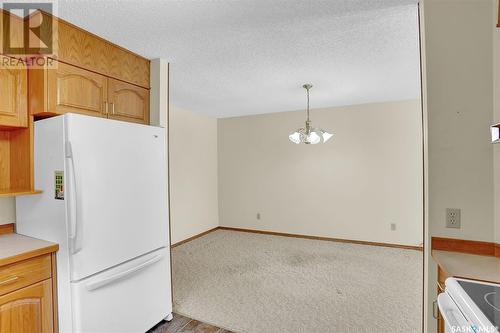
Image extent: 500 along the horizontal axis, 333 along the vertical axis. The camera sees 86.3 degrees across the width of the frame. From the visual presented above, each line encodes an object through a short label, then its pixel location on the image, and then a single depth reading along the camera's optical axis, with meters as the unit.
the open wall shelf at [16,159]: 1.90
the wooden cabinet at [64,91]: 1.80
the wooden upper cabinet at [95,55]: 1.85
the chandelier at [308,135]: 3.43
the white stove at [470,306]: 0.85
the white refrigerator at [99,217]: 1.68
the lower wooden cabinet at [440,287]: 1.40
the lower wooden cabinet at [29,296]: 1.50
